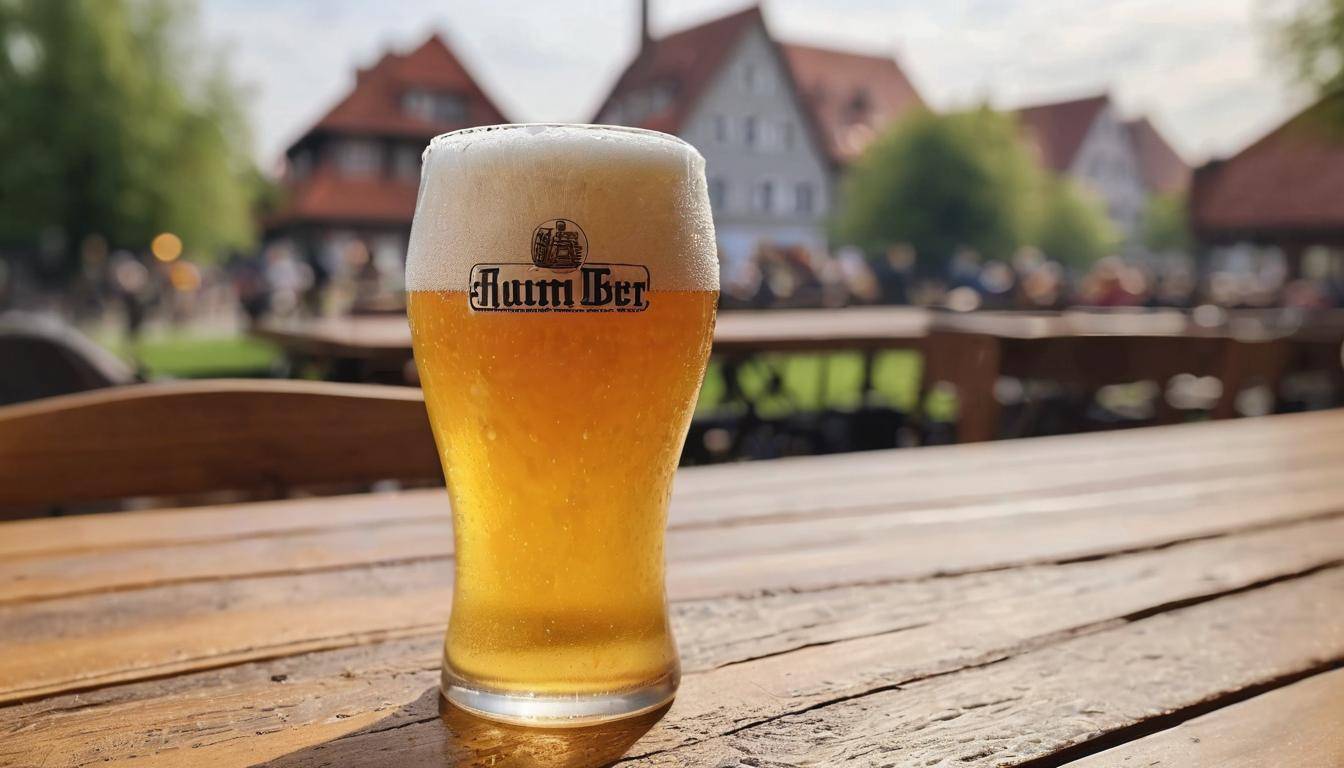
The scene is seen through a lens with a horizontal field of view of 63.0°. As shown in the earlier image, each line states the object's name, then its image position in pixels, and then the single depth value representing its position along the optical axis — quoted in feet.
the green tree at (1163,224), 146.41
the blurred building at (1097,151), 139.74
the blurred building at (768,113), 101.45
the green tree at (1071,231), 117.70
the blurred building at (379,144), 103.04
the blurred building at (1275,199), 78.79
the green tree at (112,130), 65.82
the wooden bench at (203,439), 3.70
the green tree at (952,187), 92.38
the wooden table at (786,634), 1.90
